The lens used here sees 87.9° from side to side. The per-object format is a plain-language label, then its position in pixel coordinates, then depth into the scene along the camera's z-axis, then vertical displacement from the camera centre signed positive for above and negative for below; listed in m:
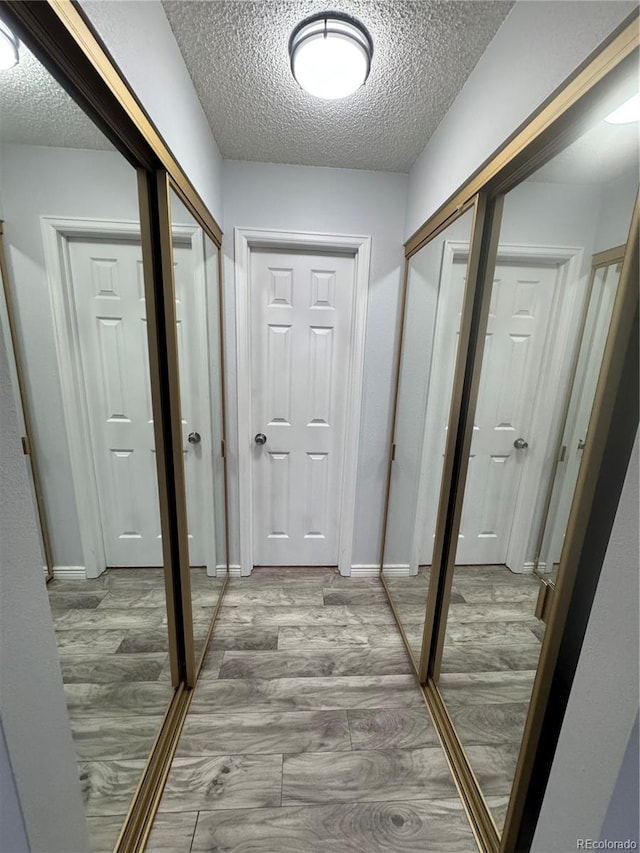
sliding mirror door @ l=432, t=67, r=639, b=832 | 0.79 -0.15
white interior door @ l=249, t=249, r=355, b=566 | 1.98 -0.25
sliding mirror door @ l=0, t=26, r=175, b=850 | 0.65 -0.15
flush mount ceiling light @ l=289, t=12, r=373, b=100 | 0.97 +0.90
